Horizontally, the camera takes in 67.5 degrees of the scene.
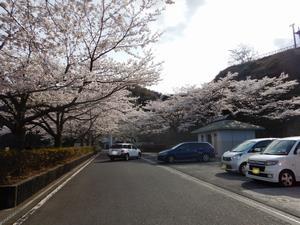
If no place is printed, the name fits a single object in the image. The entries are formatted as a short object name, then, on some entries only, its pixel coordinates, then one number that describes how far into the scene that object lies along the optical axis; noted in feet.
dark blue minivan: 52.80
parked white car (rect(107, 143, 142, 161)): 64.88
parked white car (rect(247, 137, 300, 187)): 22.92
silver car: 31.48
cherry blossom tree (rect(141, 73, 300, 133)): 80.53
